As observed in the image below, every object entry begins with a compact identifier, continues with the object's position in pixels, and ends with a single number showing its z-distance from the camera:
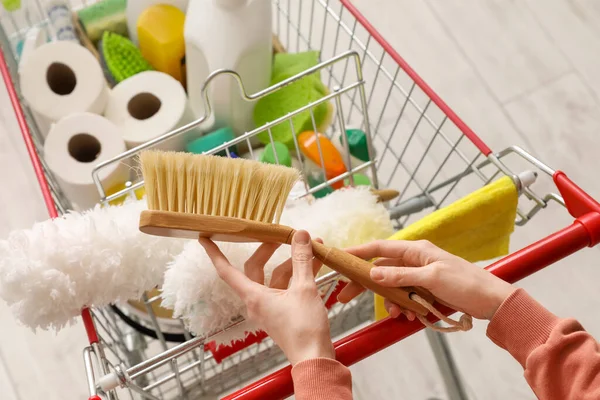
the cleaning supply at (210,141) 0.84
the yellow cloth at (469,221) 0.57
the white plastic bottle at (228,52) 0.76
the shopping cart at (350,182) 0.48
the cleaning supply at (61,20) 0.94
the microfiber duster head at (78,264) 0.51
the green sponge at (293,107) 0.85
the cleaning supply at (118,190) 0.77
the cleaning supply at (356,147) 0.87
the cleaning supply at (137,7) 0.92
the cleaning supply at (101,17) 0.97
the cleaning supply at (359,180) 0.85
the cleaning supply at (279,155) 0.80
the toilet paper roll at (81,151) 0.77
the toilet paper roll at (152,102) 0.83
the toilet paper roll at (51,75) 0.81
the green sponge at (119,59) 0.93
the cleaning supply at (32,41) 0.91
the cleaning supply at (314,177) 0.86
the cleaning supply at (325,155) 0.83
